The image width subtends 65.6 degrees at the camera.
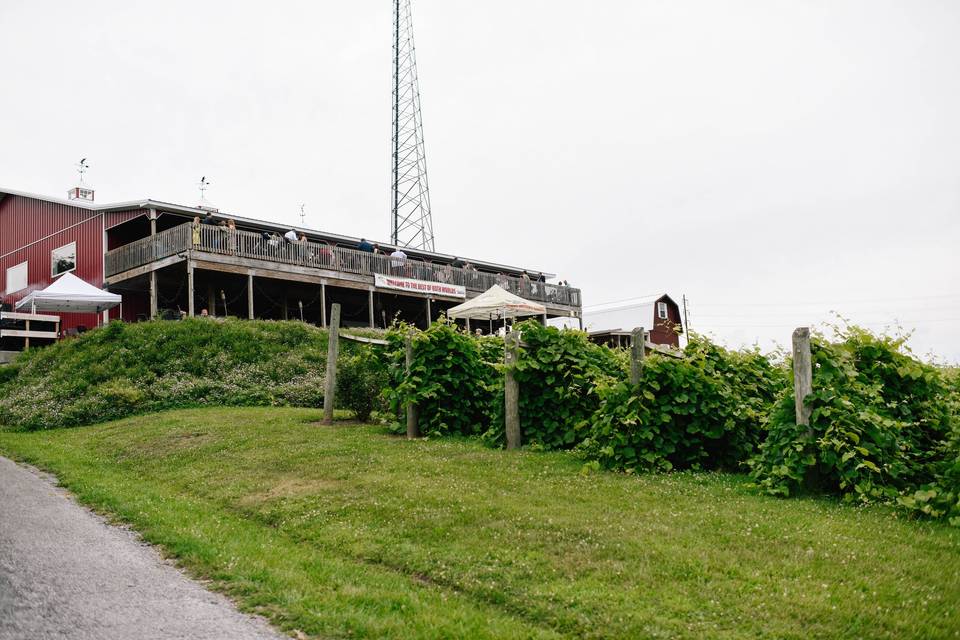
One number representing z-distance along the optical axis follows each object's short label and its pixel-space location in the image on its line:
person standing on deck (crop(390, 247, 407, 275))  29.22
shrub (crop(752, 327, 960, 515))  7.05
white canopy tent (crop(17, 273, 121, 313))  22.66
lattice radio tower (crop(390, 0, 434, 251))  39.84
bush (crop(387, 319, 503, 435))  11.46
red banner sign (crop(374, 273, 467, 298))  28.41
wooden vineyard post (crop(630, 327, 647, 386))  9.13
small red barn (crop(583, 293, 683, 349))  46.09
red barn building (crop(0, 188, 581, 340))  24.30
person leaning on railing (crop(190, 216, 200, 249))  22.88
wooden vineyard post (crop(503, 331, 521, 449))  10.23
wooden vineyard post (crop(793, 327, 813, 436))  7.64
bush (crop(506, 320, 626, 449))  10.20
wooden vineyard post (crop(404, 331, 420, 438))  11.36
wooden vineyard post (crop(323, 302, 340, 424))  13.09
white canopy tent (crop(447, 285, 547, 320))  22.05
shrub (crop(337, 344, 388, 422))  13.28
